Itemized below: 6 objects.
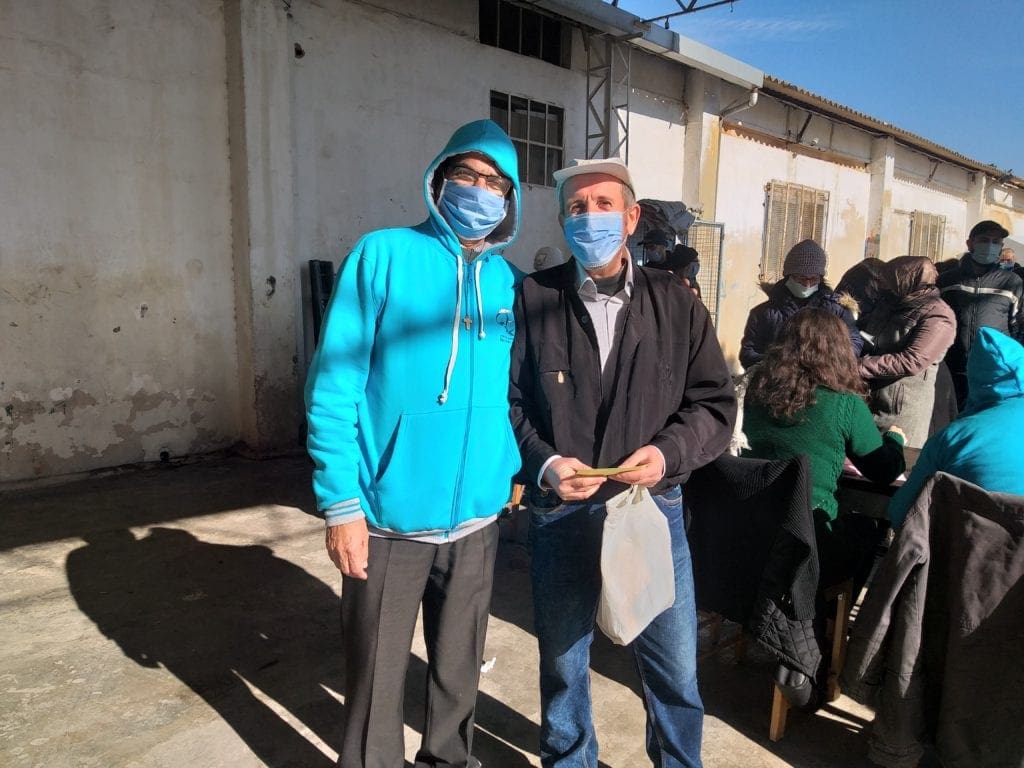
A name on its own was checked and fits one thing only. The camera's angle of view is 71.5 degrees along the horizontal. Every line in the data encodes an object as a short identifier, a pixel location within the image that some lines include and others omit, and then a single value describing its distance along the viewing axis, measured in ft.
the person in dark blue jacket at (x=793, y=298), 13.00
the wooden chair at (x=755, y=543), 7.37
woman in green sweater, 8.61
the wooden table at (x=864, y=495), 9.31
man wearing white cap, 6.12
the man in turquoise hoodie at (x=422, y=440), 5.63
